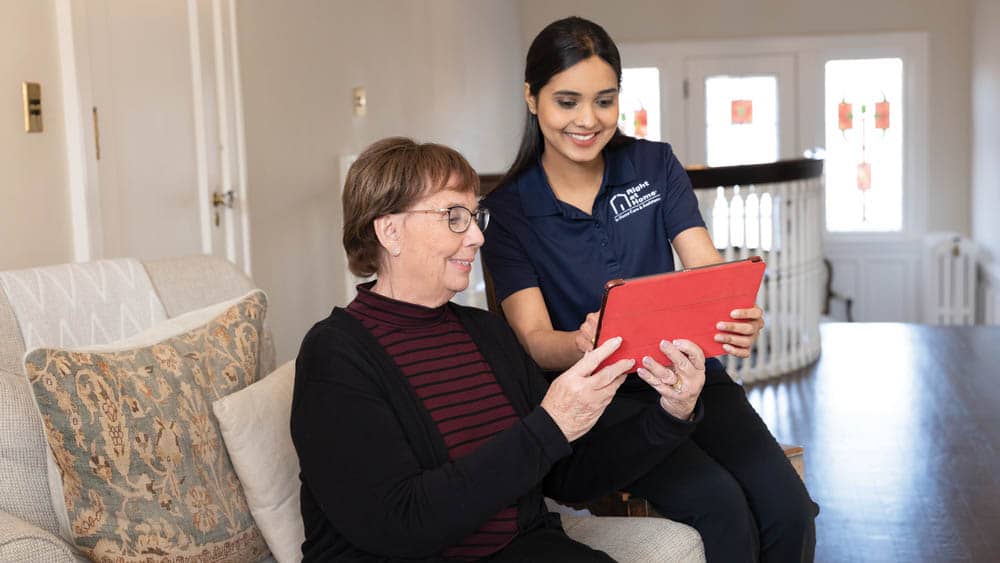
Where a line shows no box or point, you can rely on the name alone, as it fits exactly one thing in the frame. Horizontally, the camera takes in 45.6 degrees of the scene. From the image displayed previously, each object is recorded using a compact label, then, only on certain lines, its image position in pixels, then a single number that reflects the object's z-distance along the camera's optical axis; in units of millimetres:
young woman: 2027
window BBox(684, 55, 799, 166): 8789
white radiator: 8305
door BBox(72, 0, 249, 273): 3242
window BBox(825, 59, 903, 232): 8695
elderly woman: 1577
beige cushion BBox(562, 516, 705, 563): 1890
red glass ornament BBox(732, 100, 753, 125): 8836
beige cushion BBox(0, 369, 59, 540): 1681
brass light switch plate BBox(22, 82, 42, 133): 2852
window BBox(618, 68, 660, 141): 8906
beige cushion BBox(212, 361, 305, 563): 1792
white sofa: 1681
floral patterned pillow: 1653
